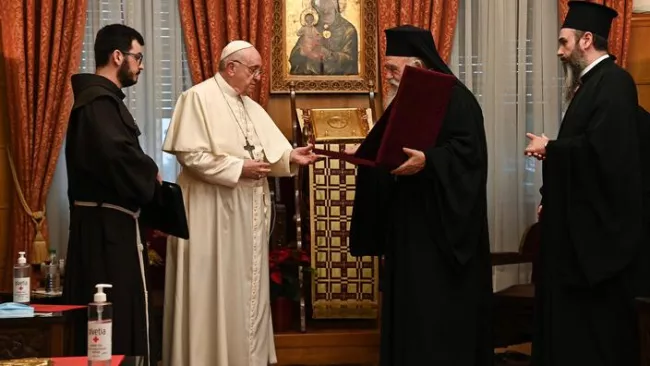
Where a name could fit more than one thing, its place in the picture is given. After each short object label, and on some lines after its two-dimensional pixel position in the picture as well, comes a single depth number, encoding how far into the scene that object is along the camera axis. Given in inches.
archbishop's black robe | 190.9
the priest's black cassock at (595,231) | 184.4
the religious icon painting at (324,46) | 283.0
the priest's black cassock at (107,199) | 185.9
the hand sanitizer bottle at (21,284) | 176.4
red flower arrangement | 250.5
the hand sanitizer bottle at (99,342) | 118.7
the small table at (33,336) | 161.0
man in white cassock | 219.1
